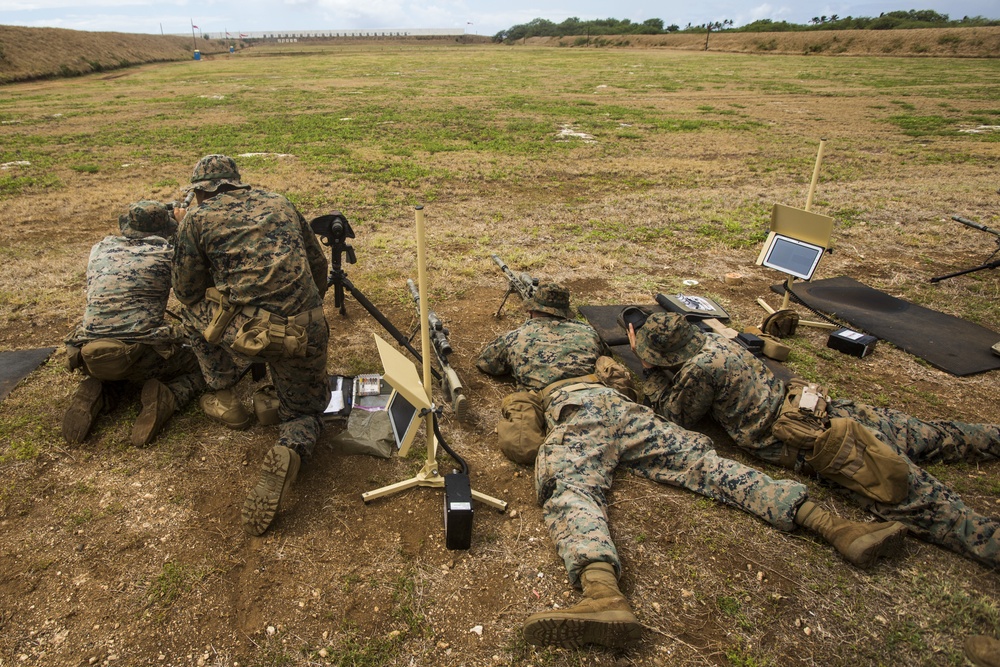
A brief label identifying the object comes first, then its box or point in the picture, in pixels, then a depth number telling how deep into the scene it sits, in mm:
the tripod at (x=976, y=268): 6357
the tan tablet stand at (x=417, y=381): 2873
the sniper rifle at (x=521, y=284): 5602
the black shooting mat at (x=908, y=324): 5434
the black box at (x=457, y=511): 3080
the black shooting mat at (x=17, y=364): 4646
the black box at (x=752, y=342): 5258
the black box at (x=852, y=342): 5430
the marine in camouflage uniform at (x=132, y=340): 3973
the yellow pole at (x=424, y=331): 2732
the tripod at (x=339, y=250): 4645
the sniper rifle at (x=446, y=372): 4340
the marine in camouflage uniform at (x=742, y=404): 3764
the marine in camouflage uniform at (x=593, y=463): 2873
